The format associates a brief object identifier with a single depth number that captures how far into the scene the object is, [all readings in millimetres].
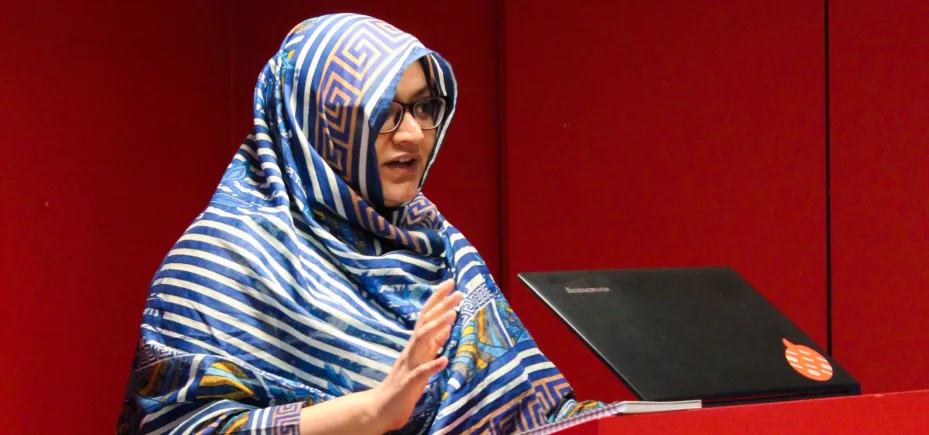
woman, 6384
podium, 5868
